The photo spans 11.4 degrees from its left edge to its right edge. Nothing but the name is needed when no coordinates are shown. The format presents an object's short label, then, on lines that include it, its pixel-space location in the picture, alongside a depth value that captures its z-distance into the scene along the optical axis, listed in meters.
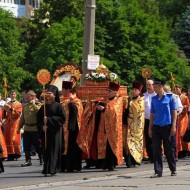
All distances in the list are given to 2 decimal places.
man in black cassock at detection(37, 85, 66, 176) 18.67
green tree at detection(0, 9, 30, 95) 49.47
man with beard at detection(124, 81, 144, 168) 20.64
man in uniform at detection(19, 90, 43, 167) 22.77
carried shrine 20.50
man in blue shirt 17.91
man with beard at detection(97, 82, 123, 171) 19.77
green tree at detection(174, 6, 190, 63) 57.81
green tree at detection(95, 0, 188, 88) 53.00
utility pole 24.64
